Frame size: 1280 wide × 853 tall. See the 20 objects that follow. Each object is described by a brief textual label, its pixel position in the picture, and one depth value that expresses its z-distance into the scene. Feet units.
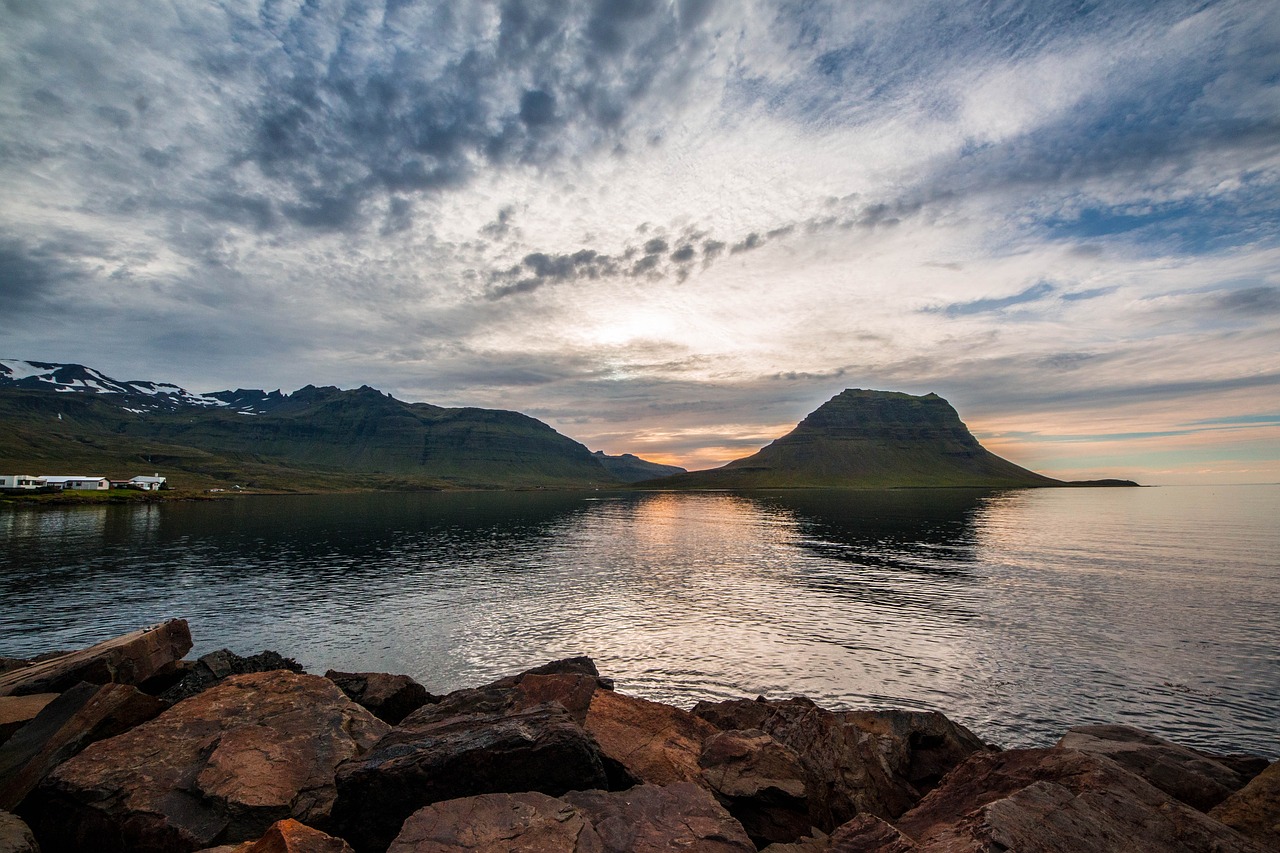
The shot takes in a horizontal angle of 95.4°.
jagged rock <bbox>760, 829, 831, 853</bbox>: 41.68
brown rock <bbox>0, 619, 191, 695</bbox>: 70.79
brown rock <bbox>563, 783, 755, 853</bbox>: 35.01
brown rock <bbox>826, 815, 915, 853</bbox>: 34.63
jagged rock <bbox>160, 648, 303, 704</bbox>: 82.17
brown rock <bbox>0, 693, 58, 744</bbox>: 58.90
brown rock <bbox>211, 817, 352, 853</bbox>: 31.32
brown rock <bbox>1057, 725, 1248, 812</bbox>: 48.44
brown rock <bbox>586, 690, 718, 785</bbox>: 48.67
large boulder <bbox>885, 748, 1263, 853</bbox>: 32.22
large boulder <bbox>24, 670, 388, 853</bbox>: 41.04
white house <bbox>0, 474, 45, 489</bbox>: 597.73
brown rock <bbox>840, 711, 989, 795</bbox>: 60.39
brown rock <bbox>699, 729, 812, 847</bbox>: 45.73
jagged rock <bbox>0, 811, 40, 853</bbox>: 37.32
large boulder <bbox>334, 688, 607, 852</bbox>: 39.14
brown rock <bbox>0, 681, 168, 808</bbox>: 48.24
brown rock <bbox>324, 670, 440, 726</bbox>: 75.25
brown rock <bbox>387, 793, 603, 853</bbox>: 32.71
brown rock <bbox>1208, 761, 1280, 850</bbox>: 38.11
